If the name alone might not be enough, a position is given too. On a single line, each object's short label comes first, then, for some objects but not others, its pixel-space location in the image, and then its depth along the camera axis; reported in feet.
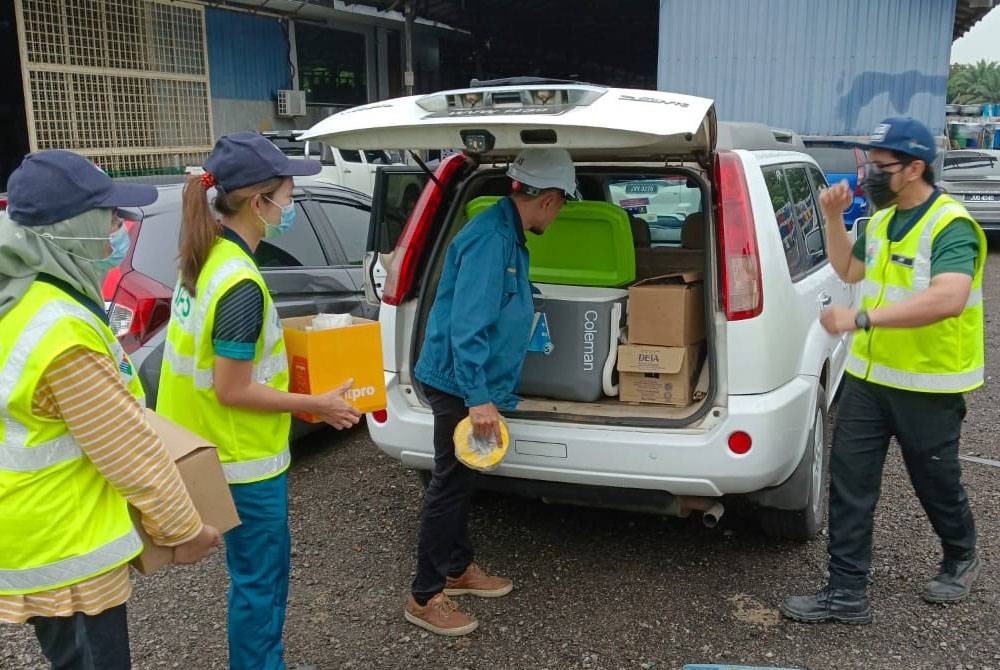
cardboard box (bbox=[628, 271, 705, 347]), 11.90
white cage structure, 46.26
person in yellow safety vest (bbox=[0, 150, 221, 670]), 6.12
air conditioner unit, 61.26
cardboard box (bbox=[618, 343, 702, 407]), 11.87
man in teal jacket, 10.09
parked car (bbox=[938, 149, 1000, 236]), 42.69
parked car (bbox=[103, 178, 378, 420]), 13.61
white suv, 10.00
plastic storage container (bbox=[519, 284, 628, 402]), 12.32
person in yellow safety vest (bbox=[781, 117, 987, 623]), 9.97
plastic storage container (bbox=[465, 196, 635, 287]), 13.25
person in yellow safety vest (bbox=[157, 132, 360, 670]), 7.92
